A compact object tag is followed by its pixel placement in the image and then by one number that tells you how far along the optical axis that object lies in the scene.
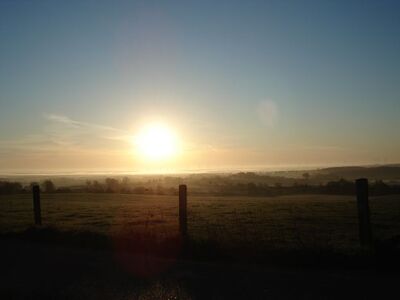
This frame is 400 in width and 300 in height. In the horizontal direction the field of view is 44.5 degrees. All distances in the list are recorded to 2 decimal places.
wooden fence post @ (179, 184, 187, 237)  13.38
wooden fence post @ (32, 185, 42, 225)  18.33
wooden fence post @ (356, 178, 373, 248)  11.29
